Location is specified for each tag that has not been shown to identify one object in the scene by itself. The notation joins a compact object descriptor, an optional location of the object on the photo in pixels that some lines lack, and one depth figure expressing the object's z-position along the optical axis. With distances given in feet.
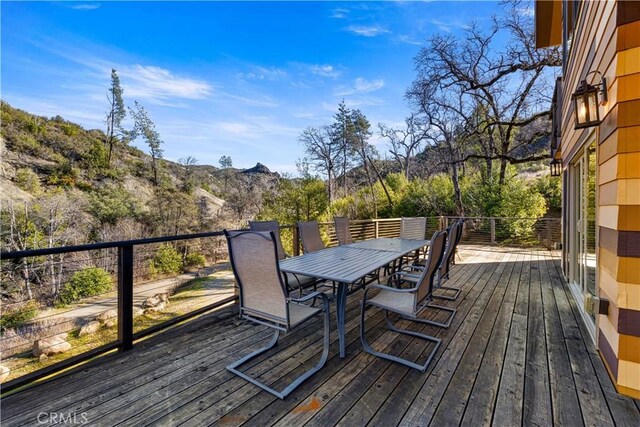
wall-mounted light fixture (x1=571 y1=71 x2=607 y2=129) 6.64
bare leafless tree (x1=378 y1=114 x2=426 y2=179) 62.54
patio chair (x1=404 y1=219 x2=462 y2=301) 9.79
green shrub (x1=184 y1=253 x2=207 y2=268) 50.31
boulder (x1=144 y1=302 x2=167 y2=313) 31.76
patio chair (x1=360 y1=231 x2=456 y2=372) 6.91
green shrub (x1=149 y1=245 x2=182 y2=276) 38.24
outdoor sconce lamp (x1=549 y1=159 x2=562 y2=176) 20.40
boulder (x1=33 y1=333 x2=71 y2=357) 23.24
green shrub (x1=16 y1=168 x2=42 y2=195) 56.54
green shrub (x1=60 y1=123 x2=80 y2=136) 77.10
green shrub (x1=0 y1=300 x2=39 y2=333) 25.28
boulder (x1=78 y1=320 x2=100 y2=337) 27.84
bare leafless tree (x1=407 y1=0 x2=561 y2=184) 31.89
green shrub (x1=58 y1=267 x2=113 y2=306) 31.29
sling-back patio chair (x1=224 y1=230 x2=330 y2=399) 5.85
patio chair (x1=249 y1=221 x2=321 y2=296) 9.88
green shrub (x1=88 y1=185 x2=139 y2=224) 57.45
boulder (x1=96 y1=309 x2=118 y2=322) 29.76
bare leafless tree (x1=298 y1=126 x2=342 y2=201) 67.46
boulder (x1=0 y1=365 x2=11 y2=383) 19.32
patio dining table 7.31
